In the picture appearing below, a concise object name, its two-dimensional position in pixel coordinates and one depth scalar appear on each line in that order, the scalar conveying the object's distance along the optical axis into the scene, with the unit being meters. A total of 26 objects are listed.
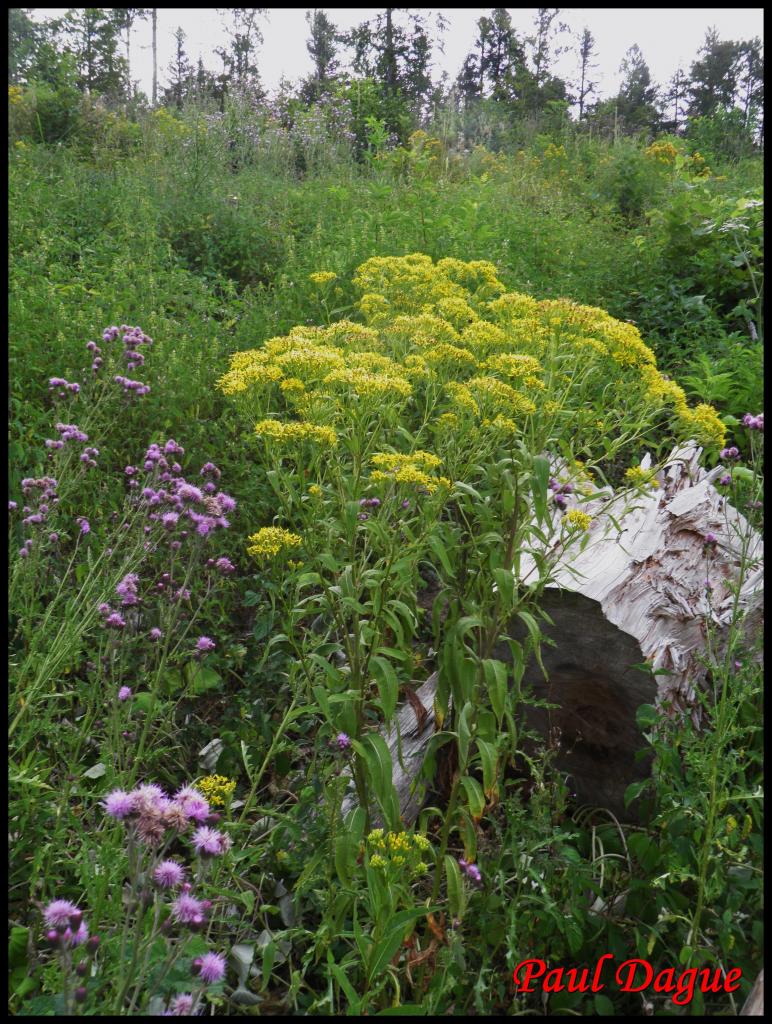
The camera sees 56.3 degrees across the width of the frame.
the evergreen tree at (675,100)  22.92
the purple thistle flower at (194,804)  1.24
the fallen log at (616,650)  2.44
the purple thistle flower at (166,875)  1.17
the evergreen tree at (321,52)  18.55
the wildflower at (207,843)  1.21
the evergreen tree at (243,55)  12.73
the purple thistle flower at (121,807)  1.23
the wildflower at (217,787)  1.73
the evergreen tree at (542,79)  18.34
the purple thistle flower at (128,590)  2.29
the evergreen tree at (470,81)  22.33
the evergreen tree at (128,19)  12.89
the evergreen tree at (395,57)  15.52
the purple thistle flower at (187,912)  1.14
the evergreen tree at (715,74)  20.84
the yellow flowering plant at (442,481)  2.03
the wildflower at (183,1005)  1.28
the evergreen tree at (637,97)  22.63
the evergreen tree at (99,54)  12.65
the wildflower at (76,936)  1.10
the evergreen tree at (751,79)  15.48
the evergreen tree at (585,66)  21.22
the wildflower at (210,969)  1.17
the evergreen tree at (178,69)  17.62
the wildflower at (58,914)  1.13
